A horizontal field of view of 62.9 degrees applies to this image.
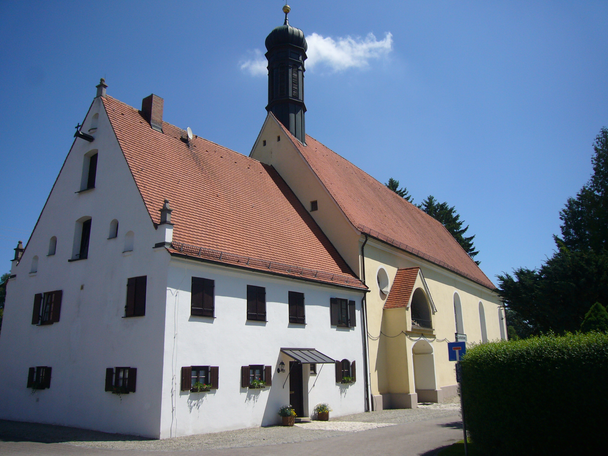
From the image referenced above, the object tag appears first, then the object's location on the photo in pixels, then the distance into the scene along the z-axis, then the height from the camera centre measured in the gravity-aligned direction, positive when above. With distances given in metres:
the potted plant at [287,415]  16.14 -1.53
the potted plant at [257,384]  15.66 -0.51
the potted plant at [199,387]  13.95 -0.52
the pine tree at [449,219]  58.31 +16.41
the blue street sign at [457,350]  11.27 +0.28
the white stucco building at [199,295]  14.33 +2.48
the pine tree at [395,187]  56.78 +19.62
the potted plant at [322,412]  17.78 -1.60
